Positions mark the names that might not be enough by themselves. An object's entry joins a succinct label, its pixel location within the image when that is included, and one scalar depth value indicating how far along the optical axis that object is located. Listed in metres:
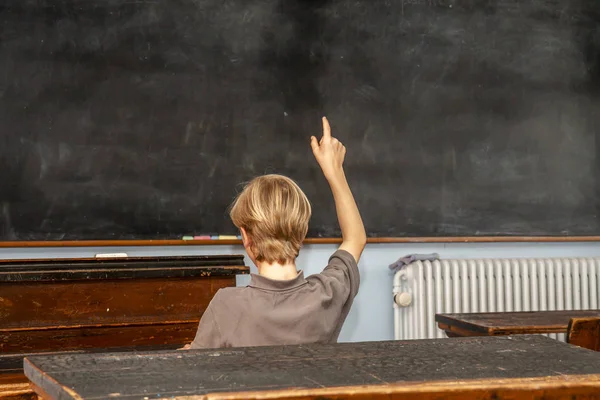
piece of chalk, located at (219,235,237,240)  3.75
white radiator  3.94
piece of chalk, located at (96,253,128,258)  3.31
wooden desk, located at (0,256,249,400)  2.96
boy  1.47
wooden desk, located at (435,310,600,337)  2.54
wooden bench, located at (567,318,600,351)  2.13
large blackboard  3.55
